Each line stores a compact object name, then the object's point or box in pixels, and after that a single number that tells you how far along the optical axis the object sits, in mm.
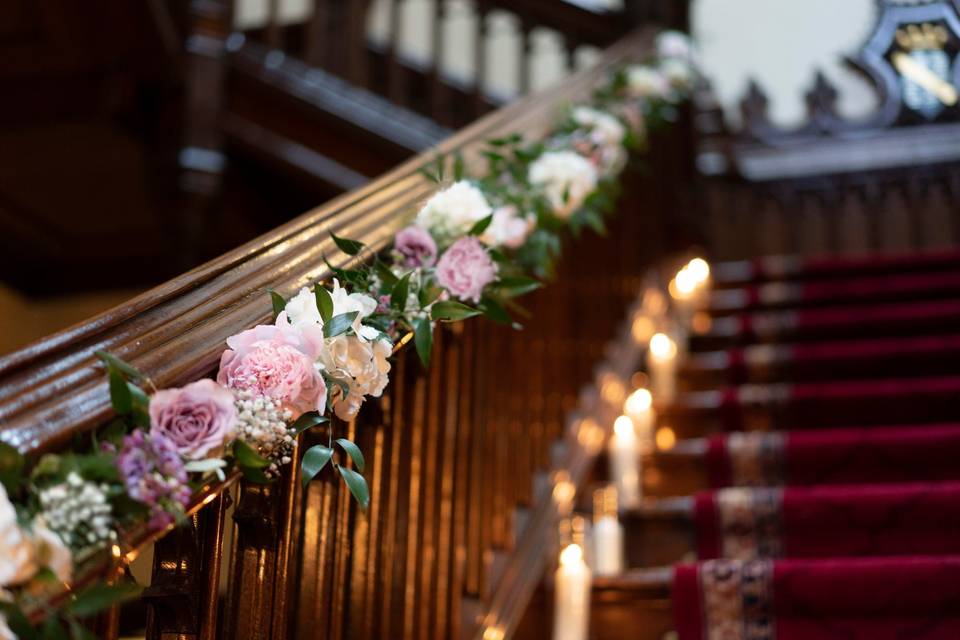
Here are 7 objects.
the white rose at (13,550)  813
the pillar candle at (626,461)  2500
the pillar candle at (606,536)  2135
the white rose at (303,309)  1187
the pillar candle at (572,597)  1883
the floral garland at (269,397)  869
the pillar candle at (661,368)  3111
